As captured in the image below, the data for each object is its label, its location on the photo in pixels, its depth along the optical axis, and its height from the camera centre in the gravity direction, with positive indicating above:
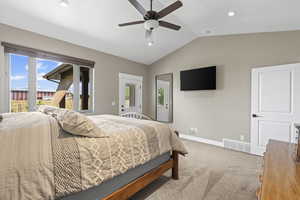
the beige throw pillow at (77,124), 1.36 -0.24
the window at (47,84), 3.15 +0.36
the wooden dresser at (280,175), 0.86 -0.54
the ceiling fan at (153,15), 2.19 +1.32
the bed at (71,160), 1.01 -0.52
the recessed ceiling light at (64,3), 2.57 +1.68
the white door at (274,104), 3.03 -0.10
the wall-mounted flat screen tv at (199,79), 4.25 +0.62
